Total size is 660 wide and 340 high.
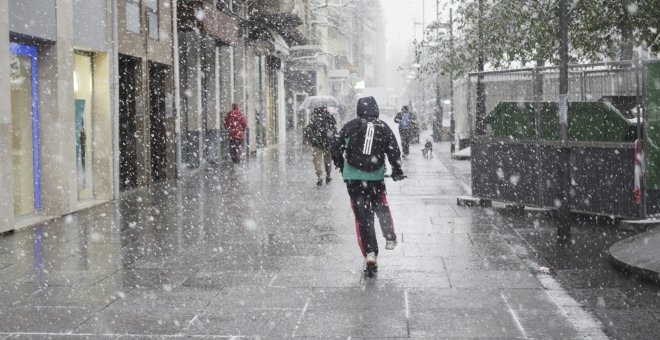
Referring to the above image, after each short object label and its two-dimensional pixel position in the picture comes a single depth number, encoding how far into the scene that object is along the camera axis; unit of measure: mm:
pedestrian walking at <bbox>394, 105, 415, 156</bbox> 29188
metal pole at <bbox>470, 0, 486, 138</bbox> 13952
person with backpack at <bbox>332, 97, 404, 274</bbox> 8320
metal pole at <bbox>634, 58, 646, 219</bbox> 10719
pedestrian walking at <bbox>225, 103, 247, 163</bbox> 25781
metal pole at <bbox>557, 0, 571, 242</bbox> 9750
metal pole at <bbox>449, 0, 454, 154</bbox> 31414
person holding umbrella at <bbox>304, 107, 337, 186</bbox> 17094
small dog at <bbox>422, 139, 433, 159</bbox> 28453
